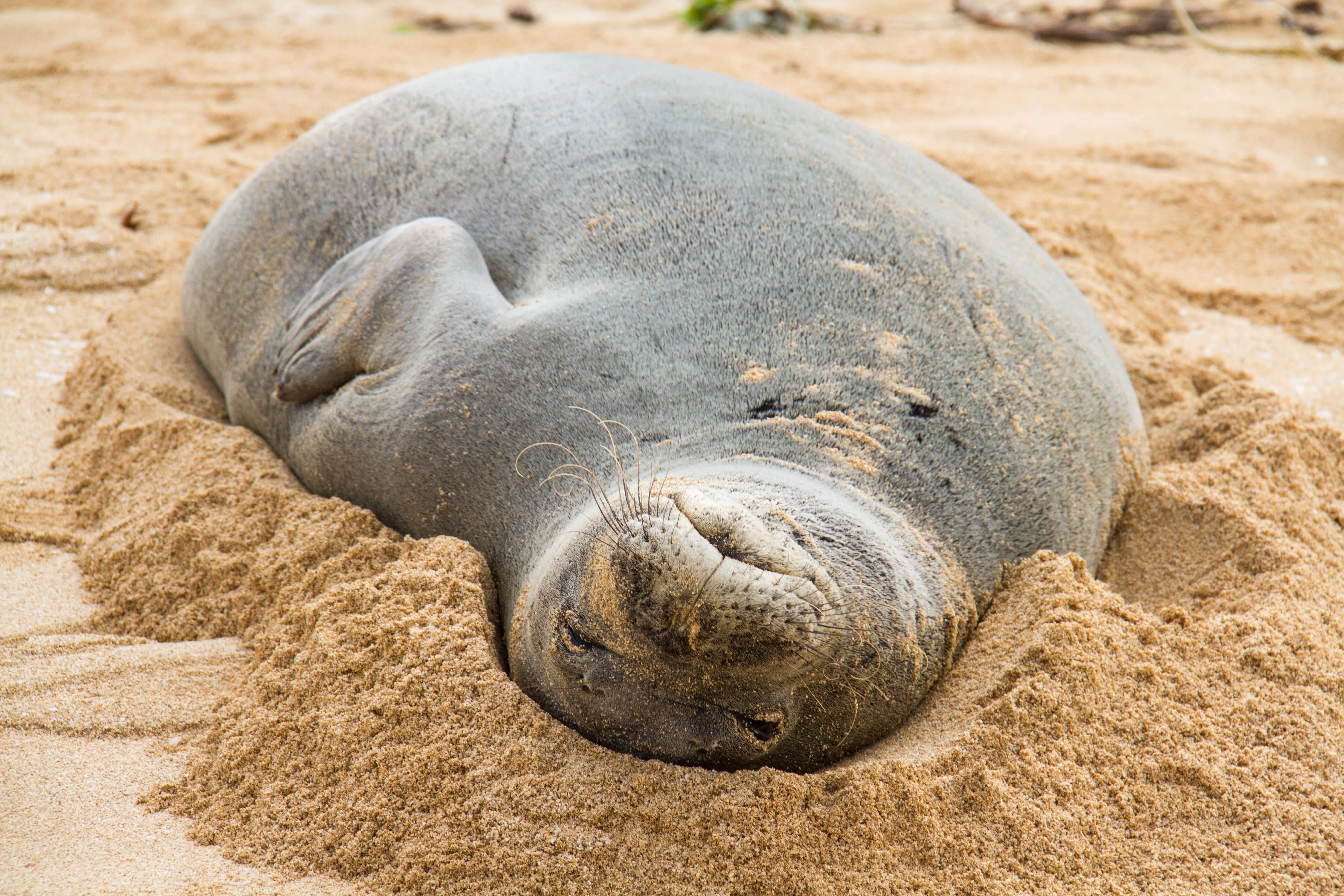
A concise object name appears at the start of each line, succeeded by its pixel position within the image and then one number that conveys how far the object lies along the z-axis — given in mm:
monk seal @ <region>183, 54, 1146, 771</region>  5568
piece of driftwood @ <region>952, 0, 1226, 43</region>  12958
